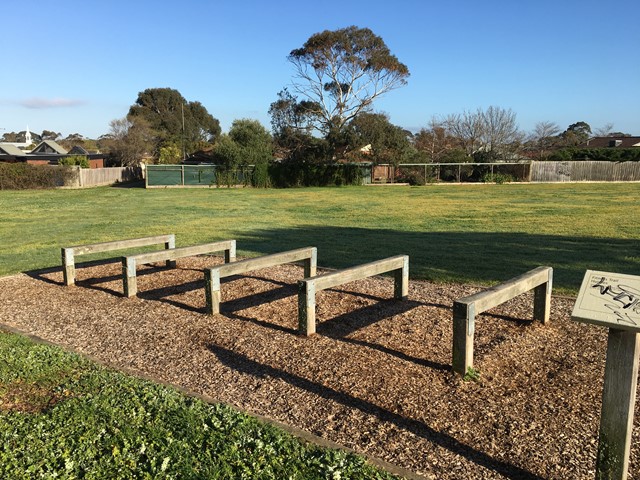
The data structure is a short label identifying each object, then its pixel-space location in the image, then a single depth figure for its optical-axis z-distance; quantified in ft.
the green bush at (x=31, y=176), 118.11
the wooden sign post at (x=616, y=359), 9.54
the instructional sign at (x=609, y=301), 9.32
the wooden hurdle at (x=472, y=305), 15.49
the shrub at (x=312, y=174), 137.90
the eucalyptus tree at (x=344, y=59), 164.76
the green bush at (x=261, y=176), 134.12
